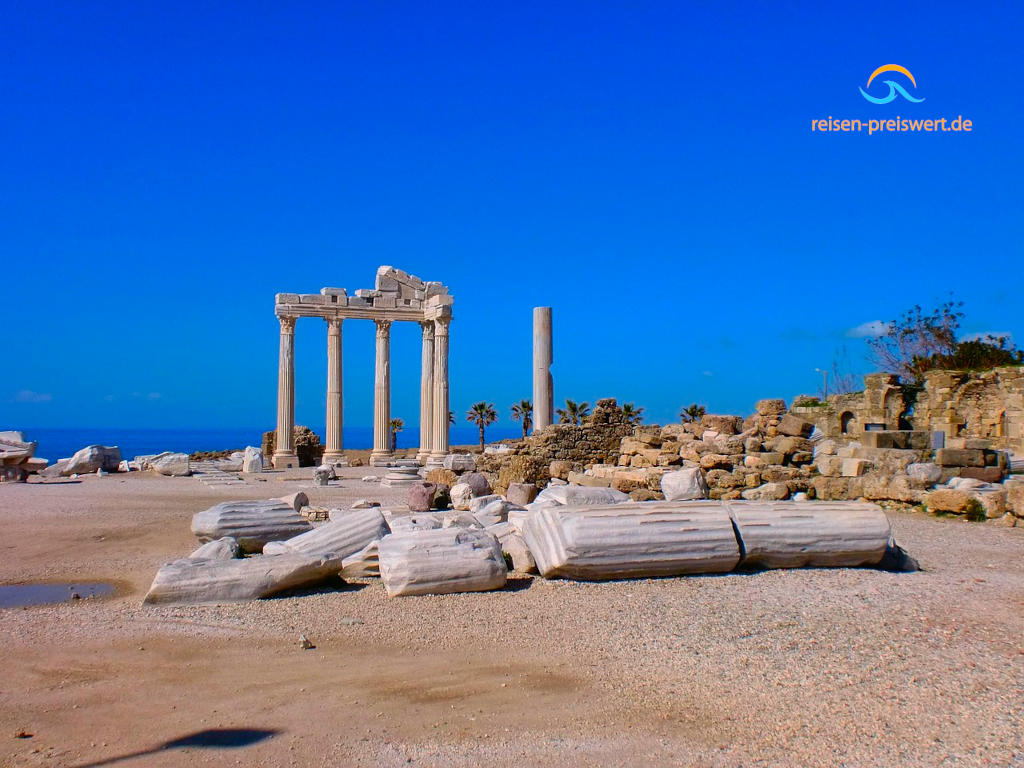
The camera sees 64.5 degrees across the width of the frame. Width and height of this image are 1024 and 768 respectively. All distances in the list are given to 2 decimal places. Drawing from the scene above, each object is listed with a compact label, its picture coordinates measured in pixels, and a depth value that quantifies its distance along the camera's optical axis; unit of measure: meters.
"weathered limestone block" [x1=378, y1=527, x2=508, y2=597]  7.58
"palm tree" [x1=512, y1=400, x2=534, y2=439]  49.16
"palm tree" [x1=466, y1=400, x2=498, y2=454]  52.59
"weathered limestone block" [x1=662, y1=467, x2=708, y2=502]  13.45
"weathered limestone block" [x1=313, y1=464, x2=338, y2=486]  22.59
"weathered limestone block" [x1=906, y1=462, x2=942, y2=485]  14.47
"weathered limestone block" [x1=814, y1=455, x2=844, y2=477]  15.34
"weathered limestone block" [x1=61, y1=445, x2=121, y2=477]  25.25
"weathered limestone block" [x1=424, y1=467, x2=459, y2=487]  18.18
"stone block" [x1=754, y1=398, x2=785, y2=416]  16.20
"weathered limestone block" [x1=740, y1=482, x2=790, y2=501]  13.70
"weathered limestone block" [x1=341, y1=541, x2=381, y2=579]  8.44
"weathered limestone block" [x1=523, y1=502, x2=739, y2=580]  7.89
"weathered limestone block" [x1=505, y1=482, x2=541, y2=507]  14.66
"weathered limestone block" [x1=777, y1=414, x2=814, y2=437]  15.51
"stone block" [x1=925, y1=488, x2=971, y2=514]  12.83
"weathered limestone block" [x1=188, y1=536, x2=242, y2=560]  8.56
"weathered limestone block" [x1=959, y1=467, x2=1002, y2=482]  14.81
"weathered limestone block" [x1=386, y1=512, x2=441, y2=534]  9.33
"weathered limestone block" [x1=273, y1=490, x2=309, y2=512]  14.46
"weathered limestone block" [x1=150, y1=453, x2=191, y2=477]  25.77
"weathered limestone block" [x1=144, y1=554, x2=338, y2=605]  7.33
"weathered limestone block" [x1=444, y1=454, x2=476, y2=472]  25.56
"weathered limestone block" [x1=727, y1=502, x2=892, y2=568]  8.35
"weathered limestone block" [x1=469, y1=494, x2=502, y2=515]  13.50
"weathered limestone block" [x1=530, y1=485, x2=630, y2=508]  11.69
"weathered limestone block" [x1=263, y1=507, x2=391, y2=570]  9.09
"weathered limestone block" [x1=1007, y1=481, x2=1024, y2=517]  11.95
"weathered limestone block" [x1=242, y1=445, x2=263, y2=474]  28.16
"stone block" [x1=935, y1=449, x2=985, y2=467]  15.01
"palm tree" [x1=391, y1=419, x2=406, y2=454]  47.91
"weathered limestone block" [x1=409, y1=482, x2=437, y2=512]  14.81
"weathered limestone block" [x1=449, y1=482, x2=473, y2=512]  14.97
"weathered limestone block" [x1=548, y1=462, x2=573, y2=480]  17.11
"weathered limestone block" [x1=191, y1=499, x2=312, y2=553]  9.87
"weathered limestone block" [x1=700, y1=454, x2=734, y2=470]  14.80
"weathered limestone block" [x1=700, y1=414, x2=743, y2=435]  16.61
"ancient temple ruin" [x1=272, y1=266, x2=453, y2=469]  31.23
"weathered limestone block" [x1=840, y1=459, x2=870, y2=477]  15.08
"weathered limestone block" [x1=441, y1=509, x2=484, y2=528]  10.83
